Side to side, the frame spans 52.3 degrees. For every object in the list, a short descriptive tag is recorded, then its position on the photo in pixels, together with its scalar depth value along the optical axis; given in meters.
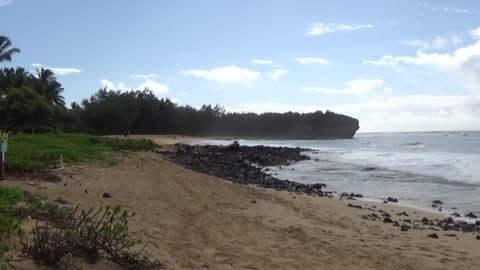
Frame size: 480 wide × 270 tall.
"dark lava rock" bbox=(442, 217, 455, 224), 11.37
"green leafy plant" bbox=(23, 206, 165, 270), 4.02
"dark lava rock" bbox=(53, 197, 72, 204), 7.58
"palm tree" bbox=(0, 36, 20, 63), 43.34
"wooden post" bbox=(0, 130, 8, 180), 8.92
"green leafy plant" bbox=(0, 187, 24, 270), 4.16
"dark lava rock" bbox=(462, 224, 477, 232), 10.45
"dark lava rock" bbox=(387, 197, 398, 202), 15.39
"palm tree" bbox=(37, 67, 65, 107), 56.79
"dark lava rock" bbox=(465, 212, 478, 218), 12.64
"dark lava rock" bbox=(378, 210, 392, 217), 12.06
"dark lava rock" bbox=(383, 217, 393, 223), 10.97
